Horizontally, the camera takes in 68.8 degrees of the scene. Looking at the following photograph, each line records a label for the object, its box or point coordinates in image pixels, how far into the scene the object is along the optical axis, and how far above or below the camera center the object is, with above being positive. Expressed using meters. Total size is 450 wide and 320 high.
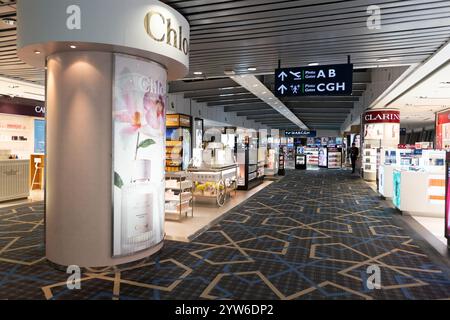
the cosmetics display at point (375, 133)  12.77 +0.76
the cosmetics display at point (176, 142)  12.38 +0.33
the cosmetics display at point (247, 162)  10.38 -0.38
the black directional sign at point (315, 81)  5.96 +1.33
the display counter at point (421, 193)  6.58 -0.82
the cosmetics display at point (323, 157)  22.86 -0.36
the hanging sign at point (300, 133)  28.20 +1.60
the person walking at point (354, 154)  17.03 -0.12
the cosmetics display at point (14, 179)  7.62 -0.72
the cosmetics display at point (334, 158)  22.31 -0.41
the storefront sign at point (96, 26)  3.30 +1.29
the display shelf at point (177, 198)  6.12 -0.90
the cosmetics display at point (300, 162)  20.77 -0.65
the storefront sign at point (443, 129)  12.38 +0.92
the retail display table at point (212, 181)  7.41 -0.72
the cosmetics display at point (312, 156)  24.12 -0.31
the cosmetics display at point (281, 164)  16.19 -0.62
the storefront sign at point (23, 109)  10.49 +1.35
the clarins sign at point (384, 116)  12.74 +1.41
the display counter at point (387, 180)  8.55 -0.73
